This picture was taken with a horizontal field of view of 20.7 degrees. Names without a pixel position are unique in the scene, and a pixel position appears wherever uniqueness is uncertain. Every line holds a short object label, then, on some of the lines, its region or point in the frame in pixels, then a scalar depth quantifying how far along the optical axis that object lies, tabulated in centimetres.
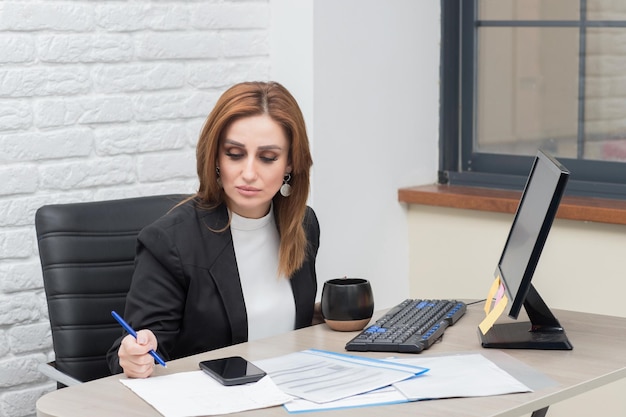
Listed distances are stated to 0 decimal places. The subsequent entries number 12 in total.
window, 388
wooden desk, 254
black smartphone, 265
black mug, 298
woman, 299
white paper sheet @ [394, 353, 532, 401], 260
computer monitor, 279
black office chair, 315
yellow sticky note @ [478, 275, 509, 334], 288
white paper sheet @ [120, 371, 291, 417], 253
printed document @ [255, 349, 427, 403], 261
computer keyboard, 286
